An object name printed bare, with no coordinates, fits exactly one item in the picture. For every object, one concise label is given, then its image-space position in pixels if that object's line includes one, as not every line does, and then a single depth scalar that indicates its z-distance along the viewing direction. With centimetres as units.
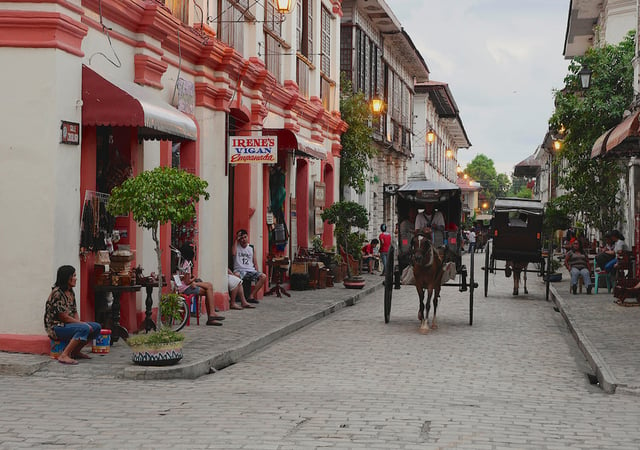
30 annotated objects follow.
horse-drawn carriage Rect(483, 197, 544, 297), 2092
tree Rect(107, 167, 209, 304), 1023
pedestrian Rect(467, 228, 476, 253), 5041
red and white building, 1048
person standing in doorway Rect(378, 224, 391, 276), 2858
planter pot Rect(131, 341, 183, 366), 992
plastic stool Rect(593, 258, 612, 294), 2277
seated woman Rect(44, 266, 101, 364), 1014
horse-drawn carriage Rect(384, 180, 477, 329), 1467
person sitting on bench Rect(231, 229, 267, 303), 1783
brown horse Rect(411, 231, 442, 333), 1453
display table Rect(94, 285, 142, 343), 1162
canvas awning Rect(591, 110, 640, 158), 1480
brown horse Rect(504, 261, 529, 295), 2161
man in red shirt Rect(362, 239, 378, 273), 3002
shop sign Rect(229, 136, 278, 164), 1609
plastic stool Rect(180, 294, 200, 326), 1410
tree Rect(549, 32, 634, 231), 2478
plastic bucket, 1097
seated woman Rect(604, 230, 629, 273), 2212
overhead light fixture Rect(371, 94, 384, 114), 2888
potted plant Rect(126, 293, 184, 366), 994
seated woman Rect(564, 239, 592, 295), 2205
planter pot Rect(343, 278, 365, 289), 2275
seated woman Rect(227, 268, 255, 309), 1703
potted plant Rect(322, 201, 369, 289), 2286
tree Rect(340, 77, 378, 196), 2866
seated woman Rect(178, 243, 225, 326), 1440
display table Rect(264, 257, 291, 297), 1983
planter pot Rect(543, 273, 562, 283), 2662
